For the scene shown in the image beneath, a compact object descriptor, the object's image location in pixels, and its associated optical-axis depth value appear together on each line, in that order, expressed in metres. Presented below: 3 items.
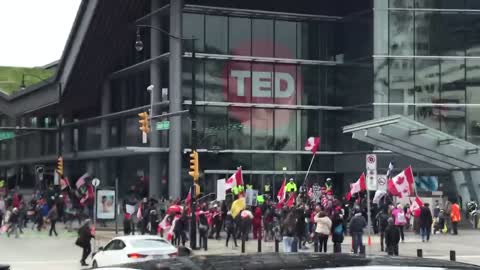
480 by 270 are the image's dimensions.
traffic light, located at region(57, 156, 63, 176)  49.19
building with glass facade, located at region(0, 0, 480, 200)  46.31
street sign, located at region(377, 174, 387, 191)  30.99
